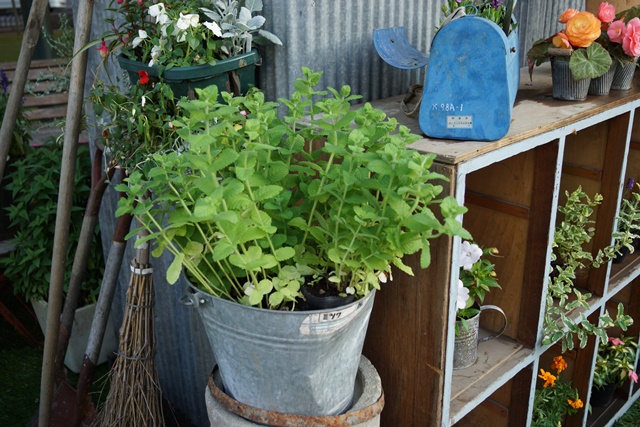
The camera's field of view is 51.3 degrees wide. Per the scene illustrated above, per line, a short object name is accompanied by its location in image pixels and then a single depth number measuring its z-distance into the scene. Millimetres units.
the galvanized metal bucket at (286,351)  1339
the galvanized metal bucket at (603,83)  2066
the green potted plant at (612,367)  2818
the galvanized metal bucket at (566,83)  1991
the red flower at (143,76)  1688
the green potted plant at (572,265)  2172
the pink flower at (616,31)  2043
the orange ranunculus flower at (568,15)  2044
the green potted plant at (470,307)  1925
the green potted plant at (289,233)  1291
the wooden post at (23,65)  2139
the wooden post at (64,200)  2000
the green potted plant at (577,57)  1962
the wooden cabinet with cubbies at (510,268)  1649
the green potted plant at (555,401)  2516
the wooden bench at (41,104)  3967
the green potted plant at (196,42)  1651
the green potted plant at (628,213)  2404
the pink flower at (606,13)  2111
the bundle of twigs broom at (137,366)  2031
